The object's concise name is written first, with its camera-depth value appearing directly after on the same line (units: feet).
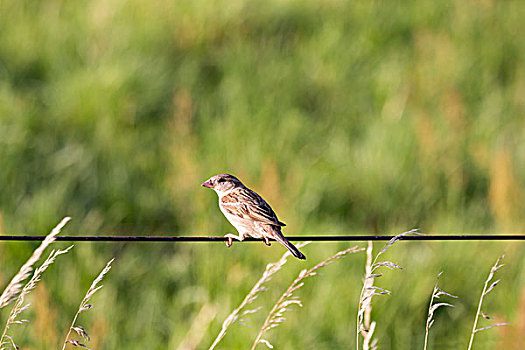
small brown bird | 25.13
